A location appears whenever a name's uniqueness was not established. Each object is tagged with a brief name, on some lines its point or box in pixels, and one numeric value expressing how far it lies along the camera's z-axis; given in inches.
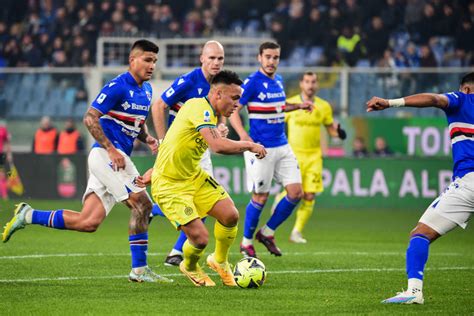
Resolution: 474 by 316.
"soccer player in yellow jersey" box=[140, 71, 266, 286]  752.3
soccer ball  772.6
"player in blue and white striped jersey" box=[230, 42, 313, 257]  1042.7
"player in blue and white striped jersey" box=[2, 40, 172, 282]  785.6
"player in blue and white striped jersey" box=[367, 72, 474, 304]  681.6
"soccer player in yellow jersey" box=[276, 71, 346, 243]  1267.2
